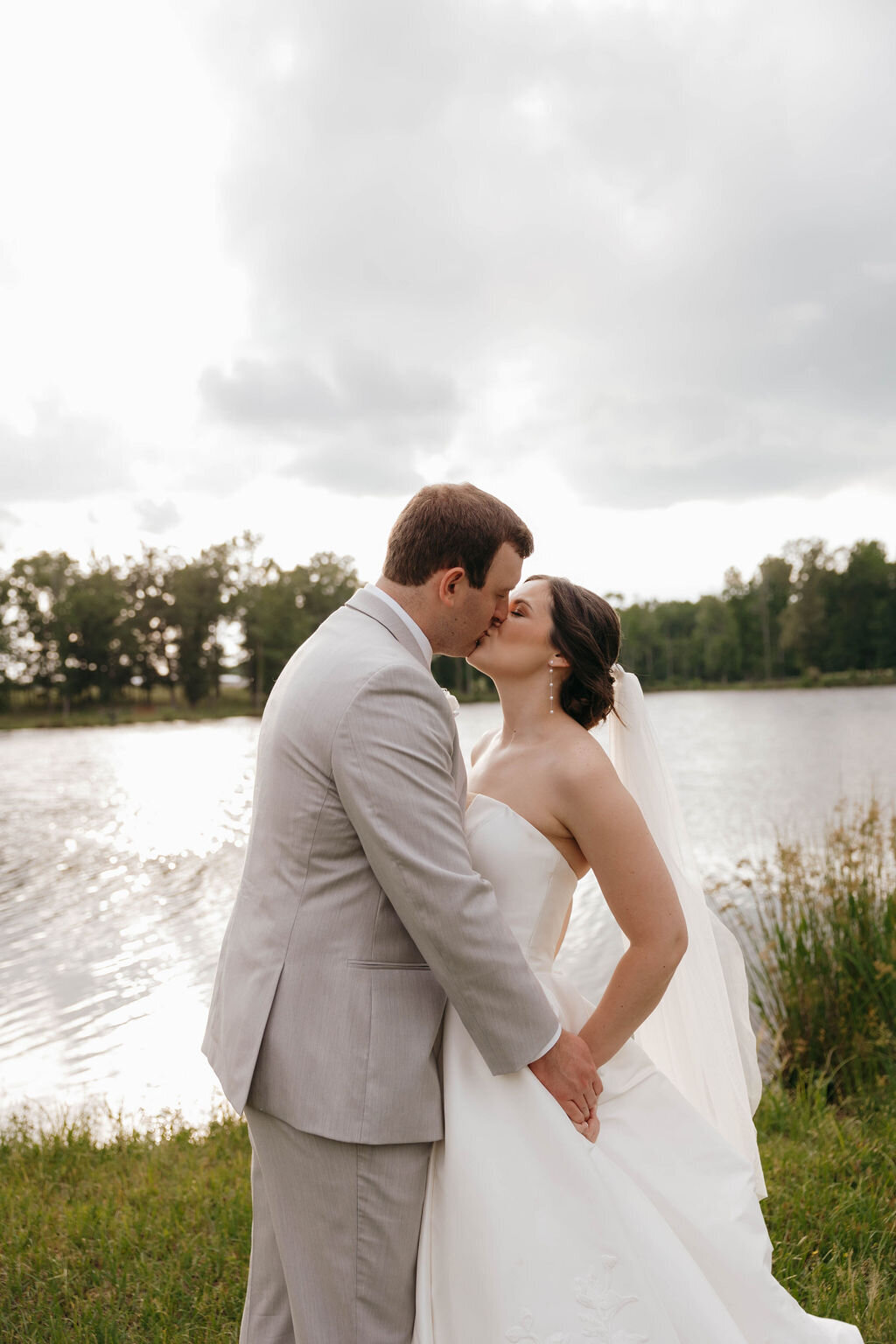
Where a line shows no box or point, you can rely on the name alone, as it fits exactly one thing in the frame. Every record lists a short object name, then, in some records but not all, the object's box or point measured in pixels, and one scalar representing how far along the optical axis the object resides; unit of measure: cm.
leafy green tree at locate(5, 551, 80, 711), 6594
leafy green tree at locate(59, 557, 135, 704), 6675
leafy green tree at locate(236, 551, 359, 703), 6854
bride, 209
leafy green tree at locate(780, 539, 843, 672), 8506
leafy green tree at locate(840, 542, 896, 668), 8406
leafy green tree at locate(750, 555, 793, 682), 9025
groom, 196
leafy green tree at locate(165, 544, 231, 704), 6994
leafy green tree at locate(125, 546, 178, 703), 7050
